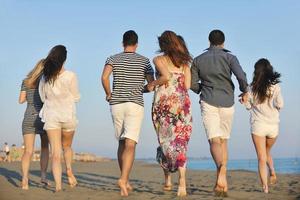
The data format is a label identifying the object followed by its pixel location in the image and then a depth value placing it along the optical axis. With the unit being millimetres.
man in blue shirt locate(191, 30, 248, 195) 6395
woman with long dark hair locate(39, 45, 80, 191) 6660
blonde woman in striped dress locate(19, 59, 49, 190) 7289
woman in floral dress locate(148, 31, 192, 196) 6426
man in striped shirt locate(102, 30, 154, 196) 6332
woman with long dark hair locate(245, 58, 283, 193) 6984
